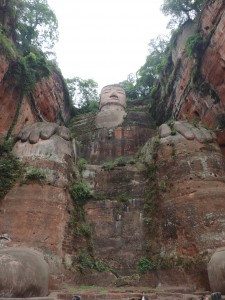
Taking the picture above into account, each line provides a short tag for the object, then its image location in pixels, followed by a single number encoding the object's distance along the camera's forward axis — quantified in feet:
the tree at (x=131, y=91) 110.43
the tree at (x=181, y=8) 61.17
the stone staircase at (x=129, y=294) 25.34
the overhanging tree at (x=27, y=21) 54.60
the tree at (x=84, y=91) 102.94
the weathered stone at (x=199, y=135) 40.10
